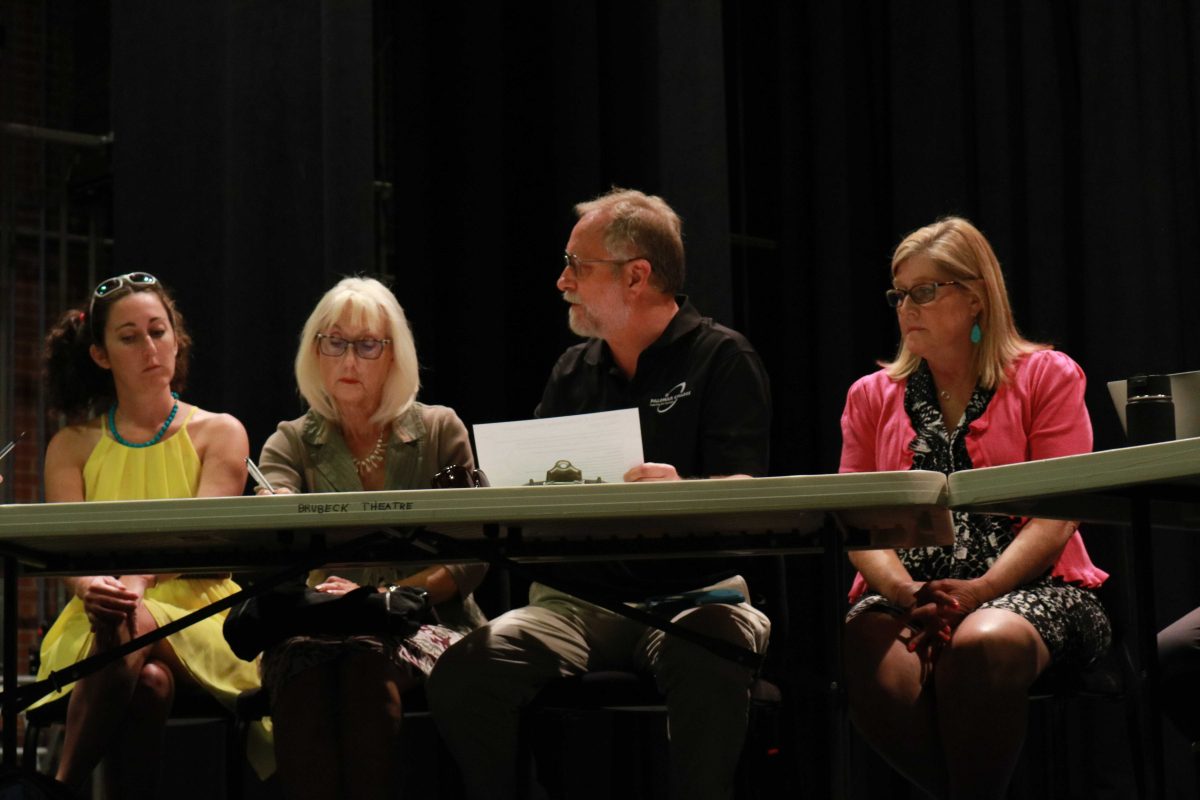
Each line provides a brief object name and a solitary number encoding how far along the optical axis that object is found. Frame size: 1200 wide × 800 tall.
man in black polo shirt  4.86
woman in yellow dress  5.38
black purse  5.01
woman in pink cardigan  4.78
